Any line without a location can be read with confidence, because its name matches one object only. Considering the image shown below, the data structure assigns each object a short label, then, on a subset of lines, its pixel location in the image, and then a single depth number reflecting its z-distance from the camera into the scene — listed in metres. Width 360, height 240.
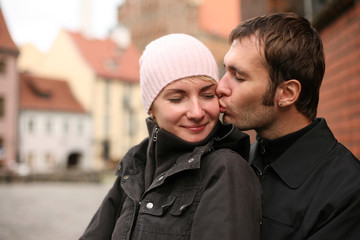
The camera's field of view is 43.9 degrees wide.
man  1.61
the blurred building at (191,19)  41.97
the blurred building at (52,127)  30.77
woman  1.48
